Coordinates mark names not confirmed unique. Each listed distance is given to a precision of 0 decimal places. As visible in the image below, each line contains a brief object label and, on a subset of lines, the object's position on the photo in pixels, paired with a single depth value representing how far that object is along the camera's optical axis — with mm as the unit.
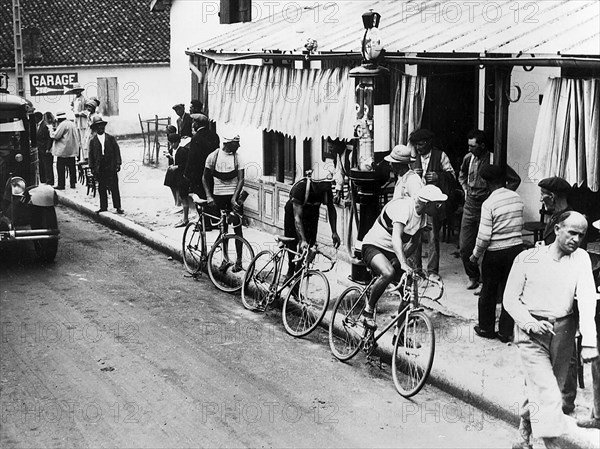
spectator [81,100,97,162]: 20844
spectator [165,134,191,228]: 15453
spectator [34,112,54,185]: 20359
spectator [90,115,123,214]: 16641
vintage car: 13000
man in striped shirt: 8977
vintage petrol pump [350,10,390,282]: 10516
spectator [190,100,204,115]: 16625
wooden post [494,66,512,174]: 10078
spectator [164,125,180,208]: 16188
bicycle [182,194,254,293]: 11711
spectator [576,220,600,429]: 6879
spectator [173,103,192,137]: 18047
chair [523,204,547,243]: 10935
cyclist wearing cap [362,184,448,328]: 8289
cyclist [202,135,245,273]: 11883
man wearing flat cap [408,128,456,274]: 11141
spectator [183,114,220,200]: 14477
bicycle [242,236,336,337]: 9648
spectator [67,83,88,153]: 22750
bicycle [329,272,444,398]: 7840
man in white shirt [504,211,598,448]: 6355
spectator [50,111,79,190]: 20141
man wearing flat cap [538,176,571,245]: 8078
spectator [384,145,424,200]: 9047
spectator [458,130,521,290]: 10539
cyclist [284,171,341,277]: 10328
